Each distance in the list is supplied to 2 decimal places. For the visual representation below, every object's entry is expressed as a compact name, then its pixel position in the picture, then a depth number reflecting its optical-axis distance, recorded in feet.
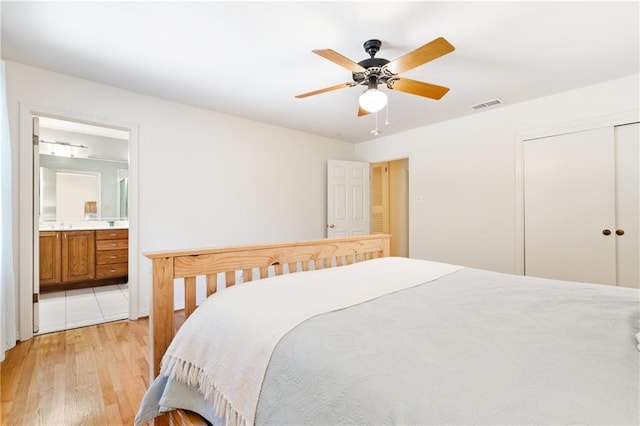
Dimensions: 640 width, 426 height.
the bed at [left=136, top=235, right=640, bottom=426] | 2.01
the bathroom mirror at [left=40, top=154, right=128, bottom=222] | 14.66
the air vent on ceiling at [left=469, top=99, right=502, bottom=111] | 10.34
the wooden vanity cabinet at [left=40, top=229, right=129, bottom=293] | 13.12
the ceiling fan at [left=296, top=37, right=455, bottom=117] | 5.40
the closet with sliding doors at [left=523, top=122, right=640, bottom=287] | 8.66
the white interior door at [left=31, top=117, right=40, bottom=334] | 8.40
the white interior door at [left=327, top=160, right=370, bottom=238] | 14.92
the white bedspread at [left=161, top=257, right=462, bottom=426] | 3.03
